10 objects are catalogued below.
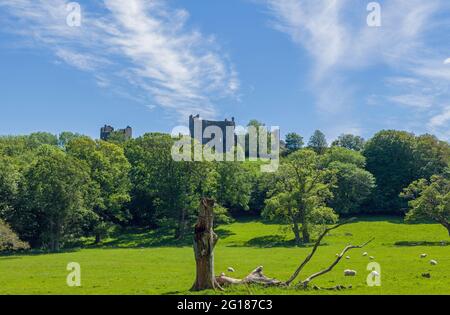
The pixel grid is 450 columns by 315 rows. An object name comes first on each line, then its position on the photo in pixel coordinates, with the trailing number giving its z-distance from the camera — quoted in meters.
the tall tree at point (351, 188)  89.81
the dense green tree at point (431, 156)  94.31
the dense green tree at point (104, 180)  74.75
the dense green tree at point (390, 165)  94.12
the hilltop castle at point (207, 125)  149.93
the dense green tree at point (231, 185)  87.31
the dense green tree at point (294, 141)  158.75
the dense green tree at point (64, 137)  160.12
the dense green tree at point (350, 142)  149.39
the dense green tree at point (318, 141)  154.25
